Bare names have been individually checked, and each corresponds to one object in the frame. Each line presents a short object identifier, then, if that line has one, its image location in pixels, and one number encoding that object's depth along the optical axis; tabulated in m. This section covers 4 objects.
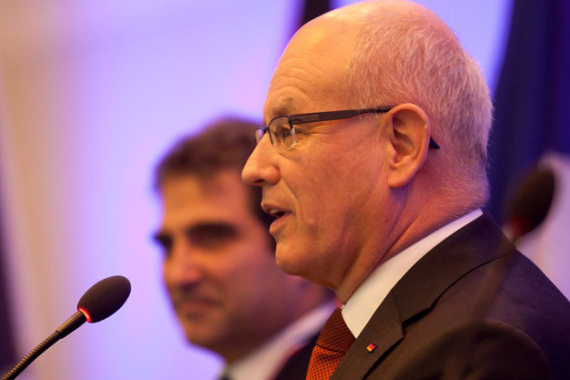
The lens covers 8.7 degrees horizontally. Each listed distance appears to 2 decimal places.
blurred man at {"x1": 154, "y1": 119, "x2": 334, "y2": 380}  3.36
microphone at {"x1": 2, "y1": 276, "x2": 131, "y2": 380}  3.05
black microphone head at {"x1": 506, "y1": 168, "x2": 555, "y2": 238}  2.88
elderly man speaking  3.05
